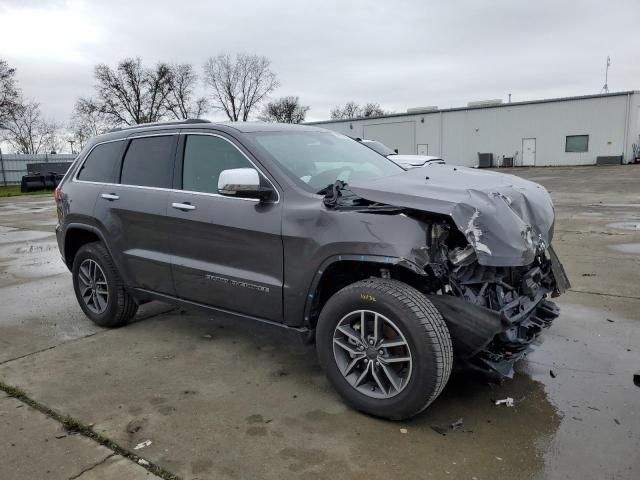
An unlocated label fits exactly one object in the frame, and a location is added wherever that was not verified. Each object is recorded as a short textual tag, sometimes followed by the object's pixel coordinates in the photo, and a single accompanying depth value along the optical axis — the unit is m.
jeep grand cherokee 2.89
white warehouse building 36.25
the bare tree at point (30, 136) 51.75
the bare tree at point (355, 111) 73.12
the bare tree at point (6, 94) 31.73
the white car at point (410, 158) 12.48
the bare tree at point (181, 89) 53.69
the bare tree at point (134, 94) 49.84
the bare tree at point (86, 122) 48.56
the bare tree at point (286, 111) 65.19
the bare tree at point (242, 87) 63.50
